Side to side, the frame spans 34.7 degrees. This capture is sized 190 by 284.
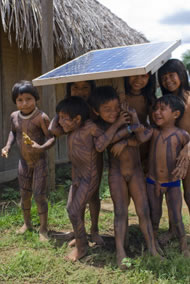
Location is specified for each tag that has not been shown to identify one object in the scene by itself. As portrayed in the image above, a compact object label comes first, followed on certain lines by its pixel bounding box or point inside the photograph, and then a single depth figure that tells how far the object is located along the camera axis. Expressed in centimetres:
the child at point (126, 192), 265
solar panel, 209
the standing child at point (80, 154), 261
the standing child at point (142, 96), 283
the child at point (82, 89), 287
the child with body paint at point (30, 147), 302
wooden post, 421
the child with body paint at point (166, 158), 263
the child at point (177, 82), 276
